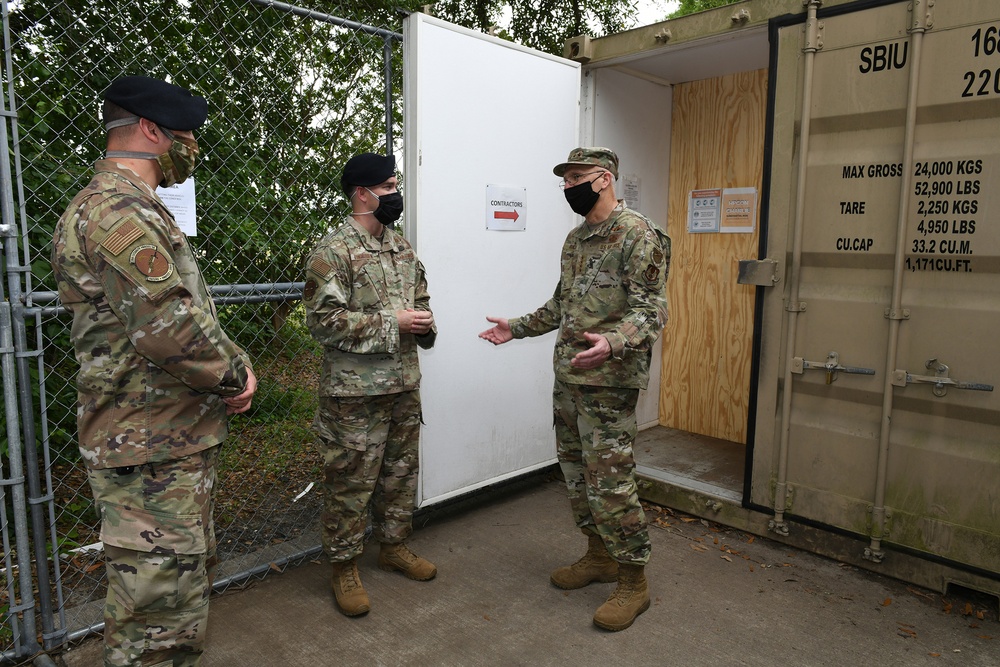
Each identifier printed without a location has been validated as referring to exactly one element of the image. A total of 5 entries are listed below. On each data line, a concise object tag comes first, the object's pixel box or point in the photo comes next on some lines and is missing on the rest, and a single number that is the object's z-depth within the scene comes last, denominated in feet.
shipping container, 9.83
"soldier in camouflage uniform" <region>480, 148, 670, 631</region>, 9.48
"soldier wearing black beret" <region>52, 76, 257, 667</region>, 6.23
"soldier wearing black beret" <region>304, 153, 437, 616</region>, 9.51
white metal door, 11.23
